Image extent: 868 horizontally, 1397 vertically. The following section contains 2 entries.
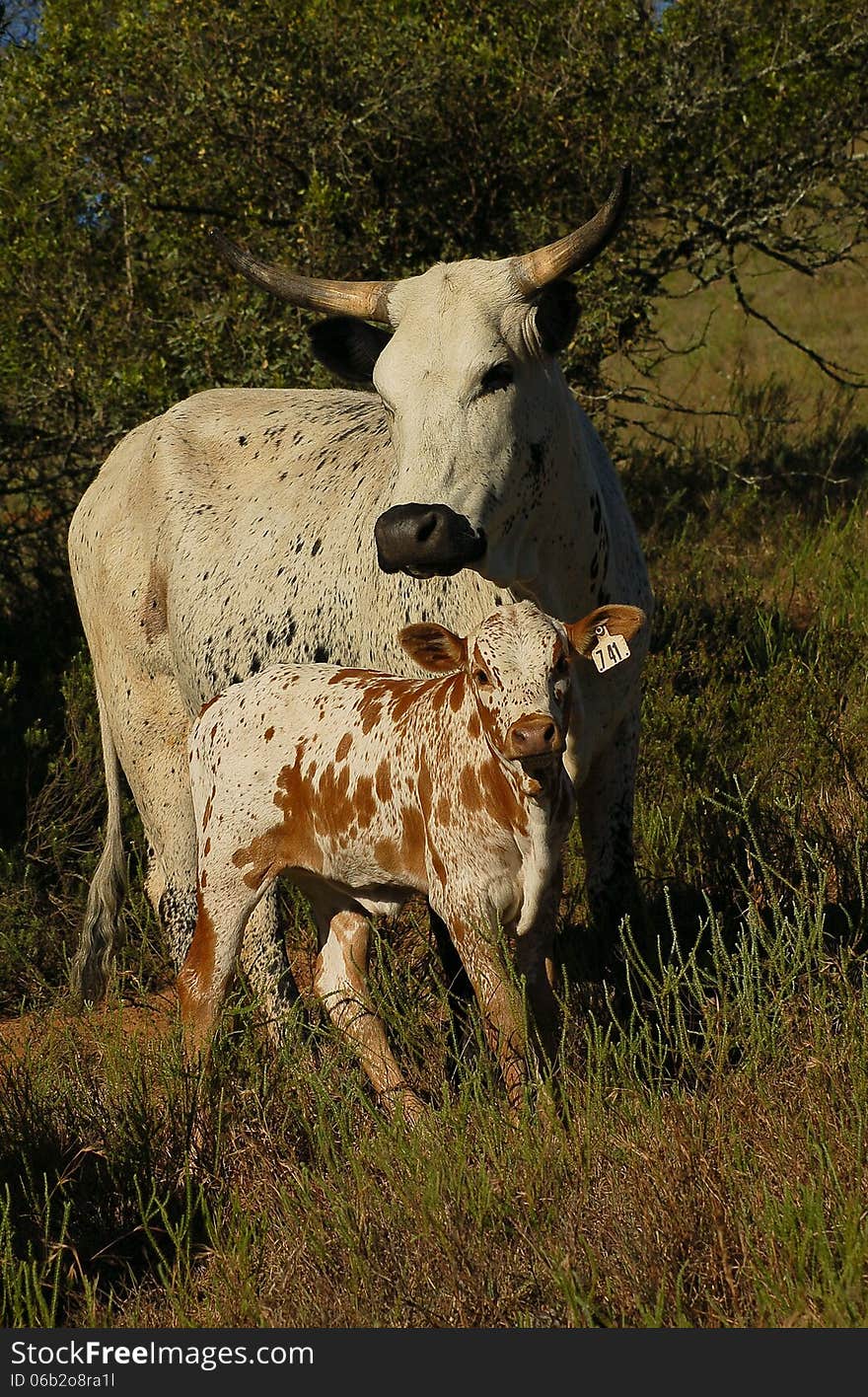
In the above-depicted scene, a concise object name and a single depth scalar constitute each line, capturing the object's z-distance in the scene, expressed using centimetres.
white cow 887
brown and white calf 734
